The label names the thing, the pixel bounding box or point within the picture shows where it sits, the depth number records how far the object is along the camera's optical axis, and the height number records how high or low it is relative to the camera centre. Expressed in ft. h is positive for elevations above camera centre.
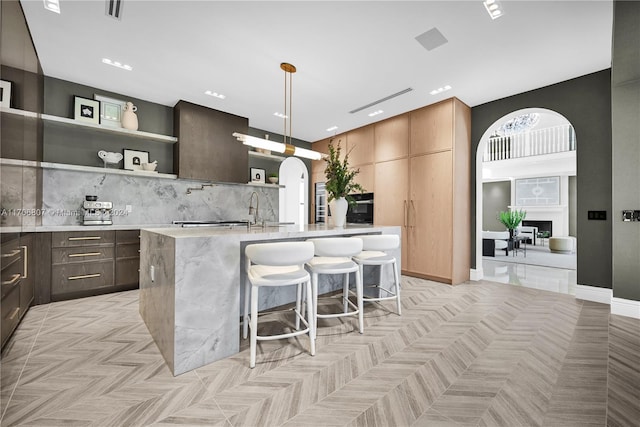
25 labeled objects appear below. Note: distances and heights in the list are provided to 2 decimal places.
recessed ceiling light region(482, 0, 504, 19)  7.30 +5.69
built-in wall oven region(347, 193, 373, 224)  17.65 +0.35
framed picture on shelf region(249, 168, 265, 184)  18.10 +2.68
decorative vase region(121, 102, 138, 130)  12.75 +4.52
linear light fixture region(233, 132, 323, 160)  9.36 +2.48
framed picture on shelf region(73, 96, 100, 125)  11.84 +4.57
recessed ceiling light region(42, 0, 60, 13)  7.36 +5.70
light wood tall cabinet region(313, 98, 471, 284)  13.60 +1.59
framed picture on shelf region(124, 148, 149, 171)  13.25 +2.71
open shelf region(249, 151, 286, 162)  17.15 +3.87
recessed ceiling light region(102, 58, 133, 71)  10.37 +5.82
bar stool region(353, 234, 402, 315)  8.85 -1.08
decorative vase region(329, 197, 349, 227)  10.18 +0.23
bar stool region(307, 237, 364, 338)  7.40 -1.36
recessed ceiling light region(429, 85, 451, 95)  12.44 +5.82
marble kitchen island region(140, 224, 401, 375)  5.91 -1.80
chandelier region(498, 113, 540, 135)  30.40 +10.42
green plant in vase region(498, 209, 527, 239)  24.94 -0.46
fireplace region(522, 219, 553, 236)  32.50 -1.00
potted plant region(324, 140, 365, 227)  10.07 +1.01
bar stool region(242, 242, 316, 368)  6.11 -1.42
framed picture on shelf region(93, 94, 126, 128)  12.60 +4.85
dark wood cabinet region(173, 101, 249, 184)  13.96 +3.72
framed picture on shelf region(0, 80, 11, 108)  7.01 +3.19
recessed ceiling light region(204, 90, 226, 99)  12.99 +5.81
